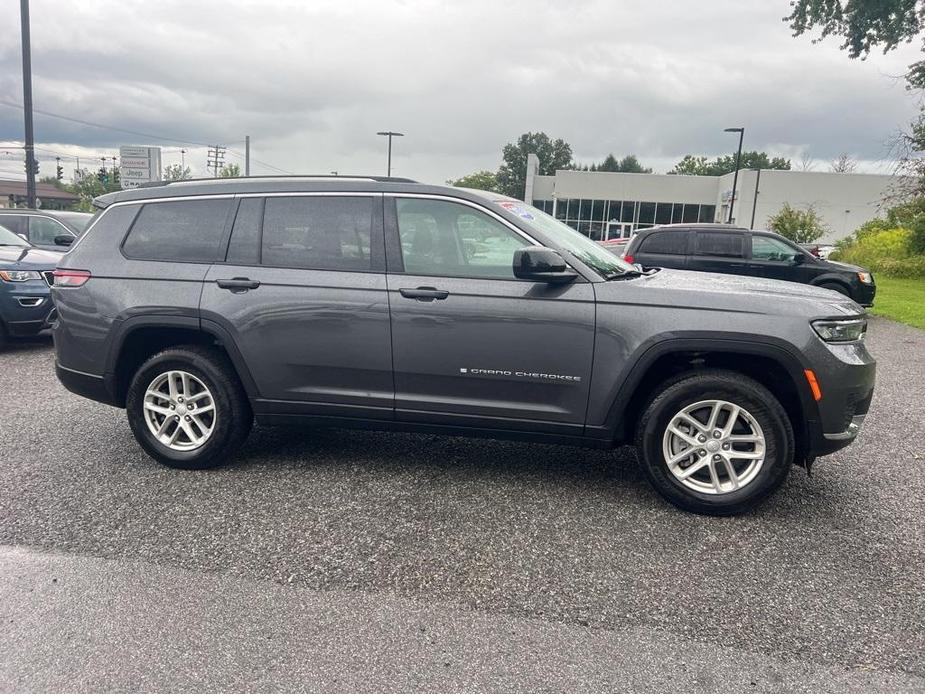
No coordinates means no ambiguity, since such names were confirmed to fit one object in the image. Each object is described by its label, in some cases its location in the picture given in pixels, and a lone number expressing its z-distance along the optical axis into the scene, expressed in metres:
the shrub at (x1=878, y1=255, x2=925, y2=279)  20.75
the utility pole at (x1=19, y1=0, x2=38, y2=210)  15.54
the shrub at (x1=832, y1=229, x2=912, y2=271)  22.17
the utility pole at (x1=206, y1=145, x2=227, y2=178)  71.06
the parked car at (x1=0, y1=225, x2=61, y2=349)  7.79
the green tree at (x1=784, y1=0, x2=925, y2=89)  20.03
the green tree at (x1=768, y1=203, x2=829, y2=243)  28.48
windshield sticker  3.97
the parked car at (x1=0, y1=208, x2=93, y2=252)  11.45
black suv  11.72
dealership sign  42.69
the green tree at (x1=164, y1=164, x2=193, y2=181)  76.44
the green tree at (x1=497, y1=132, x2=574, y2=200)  110.72
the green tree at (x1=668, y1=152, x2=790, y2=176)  95.63
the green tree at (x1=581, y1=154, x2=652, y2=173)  112.62
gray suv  3.58
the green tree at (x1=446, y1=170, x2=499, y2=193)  107.69
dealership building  47.84
